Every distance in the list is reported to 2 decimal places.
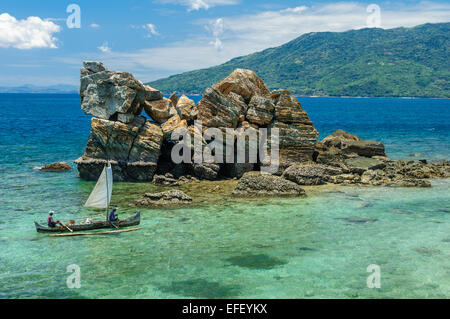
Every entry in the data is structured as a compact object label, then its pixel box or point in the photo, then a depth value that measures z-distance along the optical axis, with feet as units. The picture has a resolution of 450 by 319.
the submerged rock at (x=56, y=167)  159.60
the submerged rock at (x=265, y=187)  118.62
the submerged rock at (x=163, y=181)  134.41
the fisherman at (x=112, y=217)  89.72
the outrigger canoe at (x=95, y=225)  86.74
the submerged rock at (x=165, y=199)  108.88
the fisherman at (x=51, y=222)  86.22
